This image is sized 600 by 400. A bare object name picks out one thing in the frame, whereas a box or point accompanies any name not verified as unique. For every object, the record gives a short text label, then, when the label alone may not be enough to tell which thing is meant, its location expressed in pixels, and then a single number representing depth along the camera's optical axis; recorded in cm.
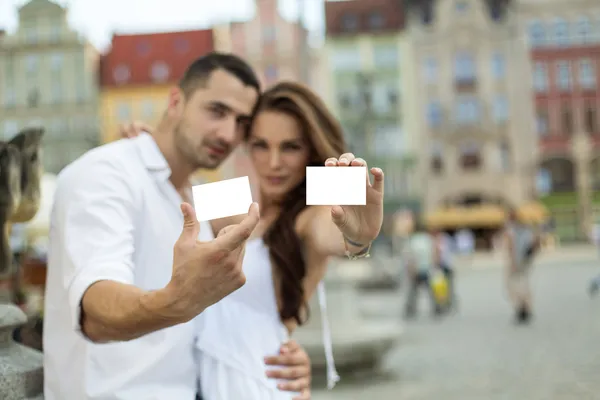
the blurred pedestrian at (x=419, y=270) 1070
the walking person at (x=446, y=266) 1081
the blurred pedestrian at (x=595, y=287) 1181
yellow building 3350
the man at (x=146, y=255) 116
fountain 600
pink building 3219
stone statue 158
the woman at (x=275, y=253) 167
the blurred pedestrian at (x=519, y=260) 913
